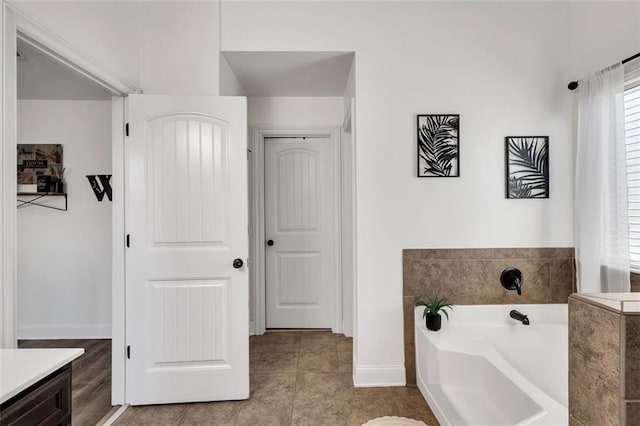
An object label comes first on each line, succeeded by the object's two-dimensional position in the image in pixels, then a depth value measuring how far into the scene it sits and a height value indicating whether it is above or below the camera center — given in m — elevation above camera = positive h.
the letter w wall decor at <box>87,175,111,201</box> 3.23 +0.28
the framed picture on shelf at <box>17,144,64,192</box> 3.21 +0.47
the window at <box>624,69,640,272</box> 1.91 +0.32
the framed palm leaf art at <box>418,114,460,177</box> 2.31 +0.47
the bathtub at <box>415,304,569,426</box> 1.40 -0.81
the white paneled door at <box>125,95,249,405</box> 2.12 -0.26
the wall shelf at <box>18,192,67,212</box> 3.20 +0.15
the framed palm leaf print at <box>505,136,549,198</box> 2.32 +0.33
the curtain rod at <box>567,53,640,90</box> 2.21 +0.85
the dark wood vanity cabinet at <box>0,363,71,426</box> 0.89 -0.55
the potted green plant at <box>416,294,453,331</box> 2.13 -0.64
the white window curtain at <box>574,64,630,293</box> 1.93 +0.15
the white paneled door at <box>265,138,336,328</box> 3.38 -0.21
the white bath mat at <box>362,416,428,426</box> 1.91 -1.21
